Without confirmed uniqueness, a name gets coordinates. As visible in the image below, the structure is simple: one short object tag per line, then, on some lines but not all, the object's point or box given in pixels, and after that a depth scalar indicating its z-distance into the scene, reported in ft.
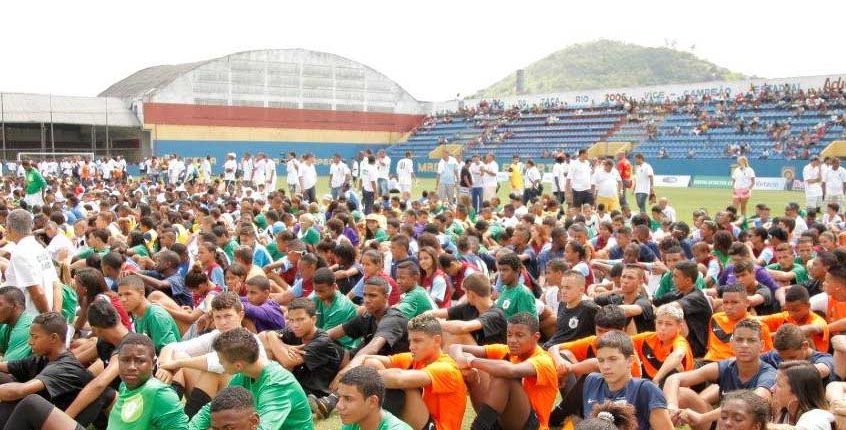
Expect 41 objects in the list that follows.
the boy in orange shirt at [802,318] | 21.44
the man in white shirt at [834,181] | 63.16
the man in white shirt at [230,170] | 98.49
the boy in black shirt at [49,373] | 18.43
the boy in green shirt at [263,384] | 15.76
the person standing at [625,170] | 66.80
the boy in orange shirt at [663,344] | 20.36
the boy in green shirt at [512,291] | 24.16
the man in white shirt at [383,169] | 72.69
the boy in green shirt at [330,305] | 24.06
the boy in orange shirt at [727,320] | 21.86
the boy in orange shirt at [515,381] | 18.31
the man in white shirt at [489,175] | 68.54
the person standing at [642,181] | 62.39
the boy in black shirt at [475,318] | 21.85
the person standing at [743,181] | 62.49
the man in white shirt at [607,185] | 59.77
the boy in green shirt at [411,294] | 23.98
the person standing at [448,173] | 70.38
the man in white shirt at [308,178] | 70.74
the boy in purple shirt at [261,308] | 23.56
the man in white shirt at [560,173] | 71.87
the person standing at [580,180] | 62.95
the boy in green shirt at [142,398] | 15.99
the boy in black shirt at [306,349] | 21.06
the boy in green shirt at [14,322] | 21.43
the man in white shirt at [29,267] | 24.67
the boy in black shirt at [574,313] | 22.29
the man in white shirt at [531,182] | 75.97
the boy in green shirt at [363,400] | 14.17
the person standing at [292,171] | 73.61
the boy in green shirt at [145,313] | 21.99
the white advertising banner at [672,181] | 116.88
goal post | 138.45
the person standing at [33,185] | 64.80
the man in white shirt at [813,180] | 62.95
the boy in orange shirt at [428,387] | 17.74
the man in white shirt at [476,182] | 68.69
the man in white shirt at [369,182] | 71.46
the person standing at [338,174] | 73.97
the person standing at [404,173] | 76.48
